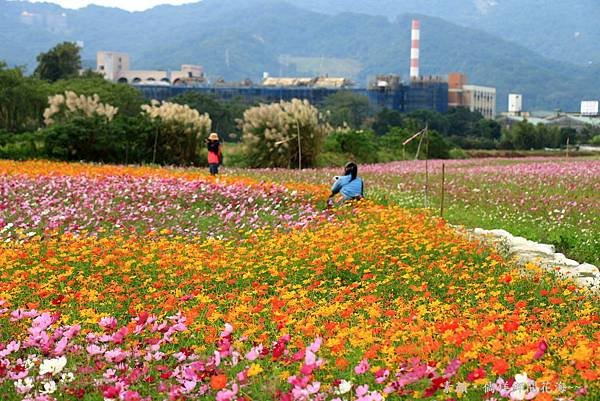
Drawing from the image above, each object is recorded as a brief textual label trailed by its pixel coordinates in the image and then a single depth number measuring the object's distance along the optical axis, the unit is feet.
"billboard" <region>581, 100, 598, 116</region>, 581.12
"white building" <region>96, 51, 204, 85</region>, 581.16
